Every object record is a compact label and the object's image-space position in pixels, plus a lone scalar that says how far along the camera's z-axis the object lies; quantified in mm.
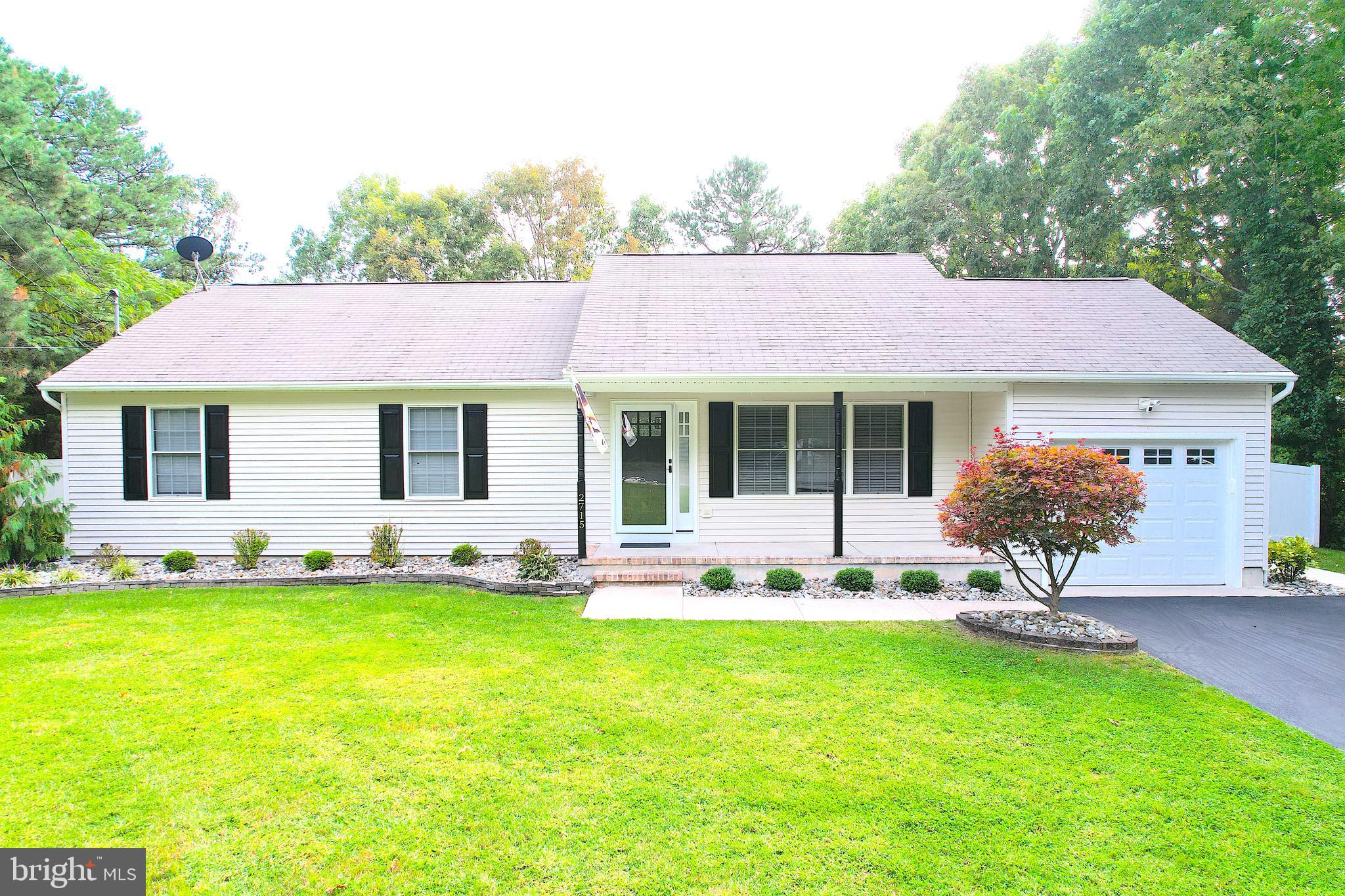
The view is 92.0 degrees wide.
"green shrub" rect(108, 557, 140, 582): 8289
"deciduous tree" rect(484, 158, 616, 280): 27516
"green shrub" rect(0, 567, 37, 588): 7891
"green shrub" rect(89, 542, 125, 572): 8750
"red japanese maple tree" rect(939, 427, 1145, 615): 5910
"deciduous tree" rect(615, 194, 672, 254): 30438
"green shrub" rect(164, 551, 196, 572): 8734
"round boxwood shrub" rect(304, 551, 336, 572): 8797
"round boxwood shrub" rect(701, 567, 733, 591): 8000
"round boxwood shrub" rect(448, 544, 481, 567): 8977
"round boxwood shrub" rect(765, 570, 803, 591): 7957
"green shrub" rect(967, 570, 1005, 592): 7992
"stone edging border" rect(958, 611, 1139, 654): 5781
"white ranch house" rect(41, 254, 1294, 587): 8797
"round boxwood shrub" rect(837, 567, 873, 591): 7934
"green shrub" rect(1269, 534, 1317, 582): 8500
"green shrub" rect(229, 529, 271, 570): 8789
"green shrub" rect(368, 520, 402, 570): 8820
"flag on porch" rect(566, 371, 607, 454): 7370
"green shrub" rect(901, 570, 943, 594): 7910
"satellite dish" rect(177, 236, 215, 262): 12484
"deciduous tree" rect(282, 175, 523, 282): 26469
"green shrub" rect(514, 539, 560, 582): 8078
